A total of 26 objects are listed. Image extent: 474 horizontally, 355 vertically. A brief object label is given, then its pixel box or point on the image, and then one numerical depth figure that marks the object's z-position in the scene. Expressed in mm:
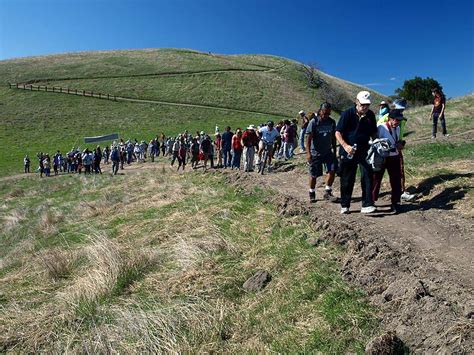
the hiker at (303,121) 13172
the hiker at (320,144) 7090
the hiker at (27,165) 28578
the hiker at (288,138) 15117
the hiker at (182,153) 18000
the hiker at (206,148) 15711
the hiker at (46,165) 26219
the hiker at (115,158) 21781
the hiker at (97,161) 23750
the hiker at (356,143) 5953
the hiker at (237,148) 14320
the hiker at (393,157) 6129
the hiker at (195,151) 17281
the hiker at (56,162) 26703
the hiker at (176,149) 18920
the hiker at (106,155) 29625
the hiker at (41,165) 25830
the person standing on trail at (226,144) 15659
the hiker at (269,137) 12445
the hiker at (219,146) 15914
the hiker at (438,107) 11625
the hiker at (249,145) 13273
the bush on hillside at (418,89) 56312
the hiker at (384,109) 7353
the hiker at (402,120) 6434
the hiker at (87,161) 23609
